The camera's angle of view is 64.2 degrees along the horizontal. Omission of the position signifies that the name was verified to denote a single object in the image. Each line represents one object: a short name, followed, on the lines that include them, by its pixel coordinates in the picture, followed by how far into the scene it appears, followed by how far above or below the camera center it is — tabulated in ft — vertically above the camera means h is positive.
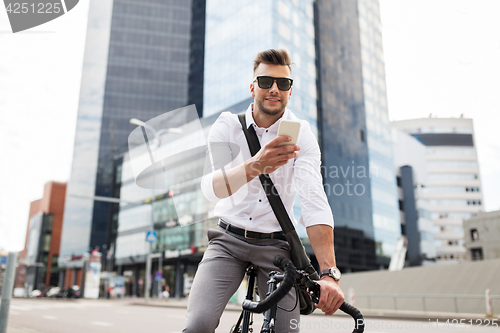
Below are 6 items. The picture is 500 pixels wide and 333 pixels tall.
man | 6.22 +0.99
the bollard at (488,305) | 41.41 -3.76
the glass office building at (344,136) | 160.35 +56.06
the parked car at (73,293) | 133.80 -8.61
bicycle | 4.13 -0.34
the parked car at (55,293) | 148.05 -9.65
